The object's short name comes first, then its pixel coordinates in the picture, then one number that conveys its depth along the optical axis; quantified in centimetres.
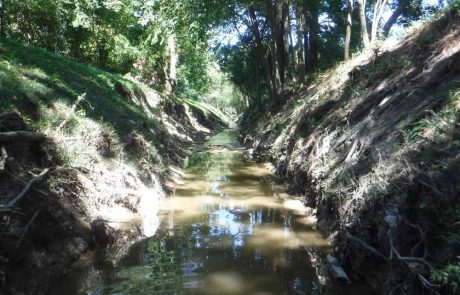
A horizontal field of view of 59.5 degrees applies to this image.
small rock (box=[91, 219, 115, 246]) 650
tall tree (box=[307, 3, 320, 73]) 2184
